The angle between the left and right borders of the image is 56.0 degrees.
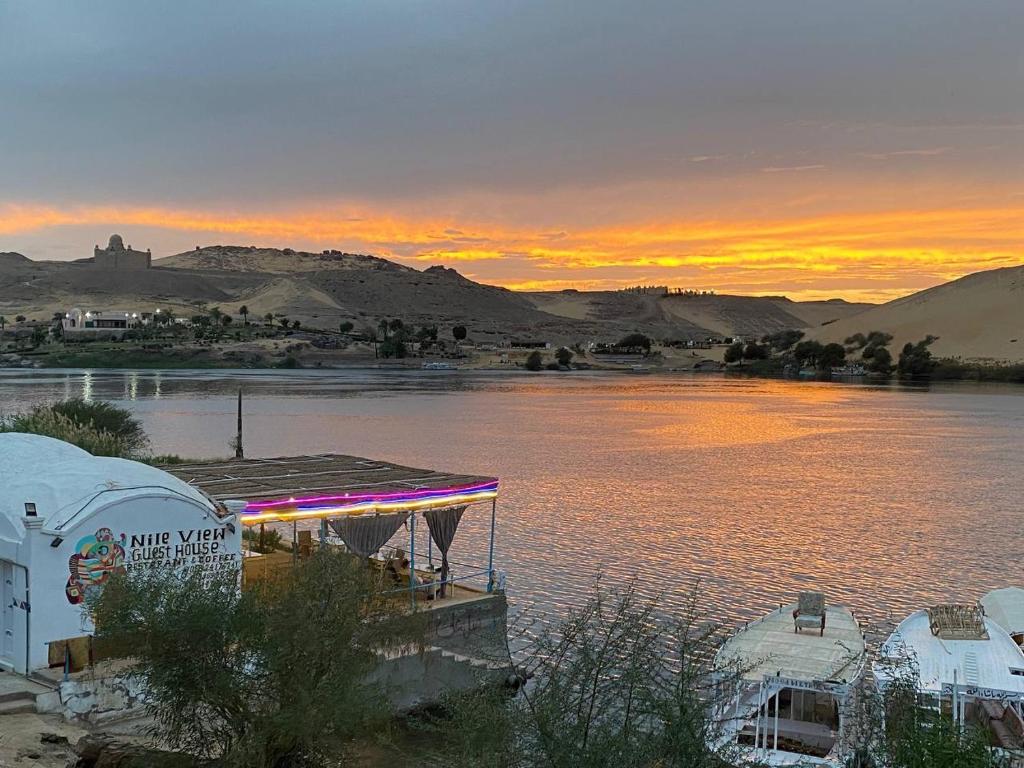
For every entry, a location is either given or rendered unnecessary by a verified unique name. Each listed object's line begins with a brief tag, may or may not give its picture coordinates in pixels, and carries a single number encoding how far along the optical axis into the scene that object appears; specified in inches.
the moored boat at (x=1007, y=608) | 927.7
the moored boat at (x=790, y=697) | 654.5
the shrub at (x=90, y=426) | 1225.4
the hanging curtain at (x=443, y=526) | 841.5
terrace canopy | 747.4
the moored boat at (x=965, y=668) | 673.0
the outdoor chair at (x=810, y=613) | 809.5
